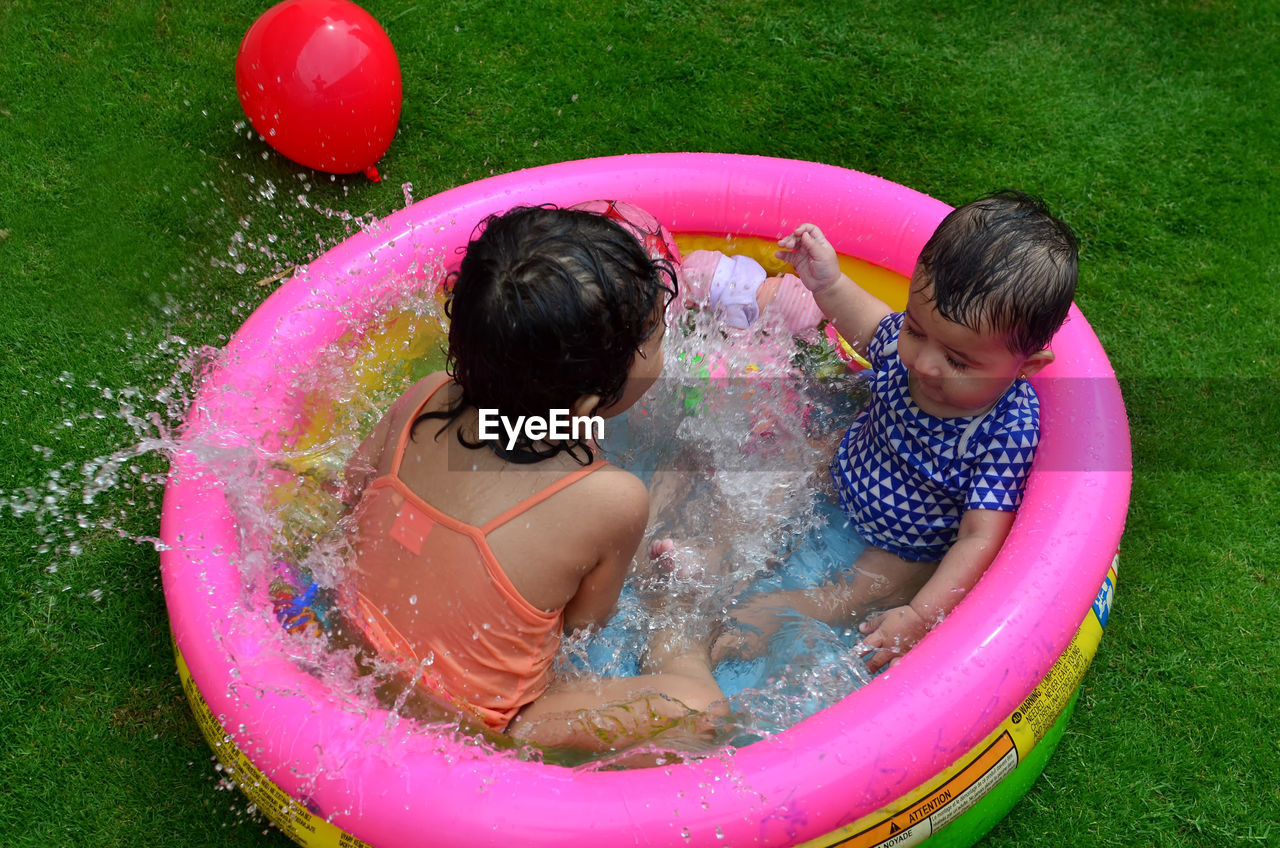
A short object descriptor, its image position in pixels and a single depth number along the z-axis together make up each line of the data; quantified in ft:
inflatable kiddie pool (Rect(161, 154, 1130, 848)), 6.54
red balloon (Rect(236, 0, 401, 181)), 11.92
